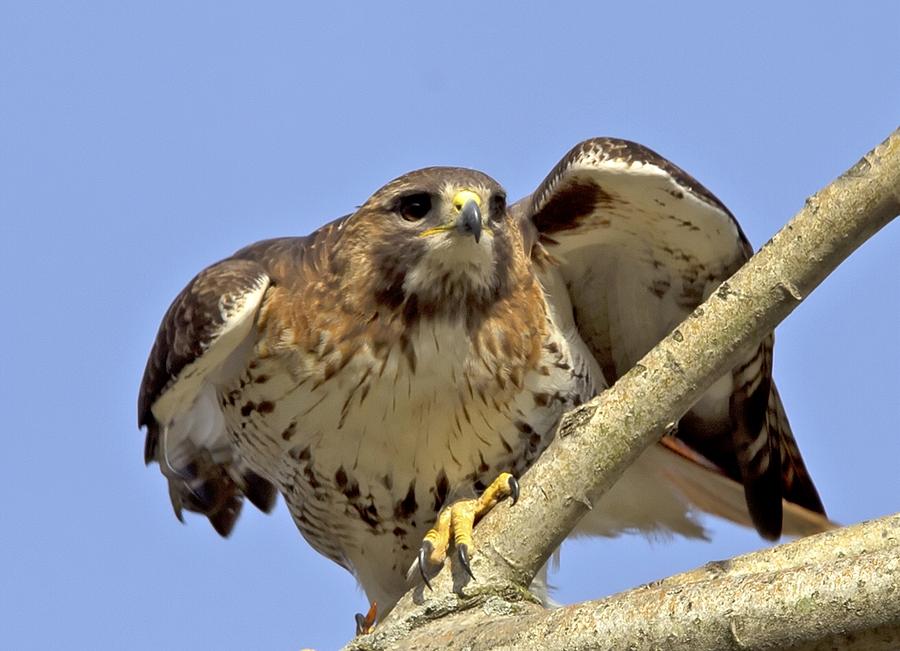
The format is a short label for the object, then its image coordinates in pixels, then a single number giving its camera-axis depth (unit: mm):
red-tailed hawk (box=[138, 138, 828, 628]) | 12422
